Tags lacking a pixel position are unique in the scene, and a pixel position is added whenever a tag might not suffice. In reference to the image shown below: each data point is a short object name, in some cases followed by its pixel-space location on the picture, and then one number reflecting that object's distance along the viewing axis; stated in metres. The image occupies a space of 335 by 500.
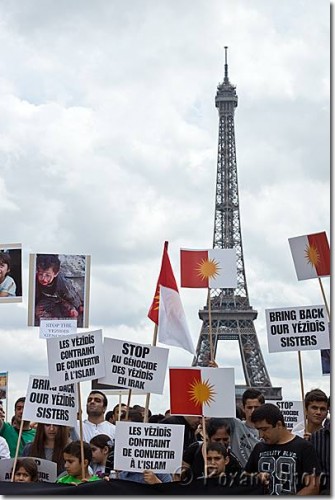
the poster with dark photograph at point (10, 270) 11.30
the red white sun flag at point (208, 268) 9.60
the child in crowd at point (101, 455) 8.90
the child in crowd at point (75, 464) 8.08
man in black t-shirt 7.05
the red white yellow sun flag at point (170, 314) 9.30
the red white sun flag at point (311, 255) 9.75
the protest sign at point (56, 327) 10.92
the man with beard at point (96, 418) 9.61
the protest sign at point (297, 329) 9.37
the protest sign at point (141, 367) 8.77
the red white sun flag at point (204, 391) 8.45
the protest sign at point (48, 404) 8.71
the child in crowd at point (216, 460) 7.76
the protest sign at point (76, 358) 8.73
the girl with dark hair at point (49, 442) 8.89
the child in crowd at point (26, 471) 8.14
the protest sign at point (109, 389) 12.71
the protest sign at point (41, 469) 8.40
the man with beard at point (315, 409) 8.45
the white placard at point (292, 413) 11.15
